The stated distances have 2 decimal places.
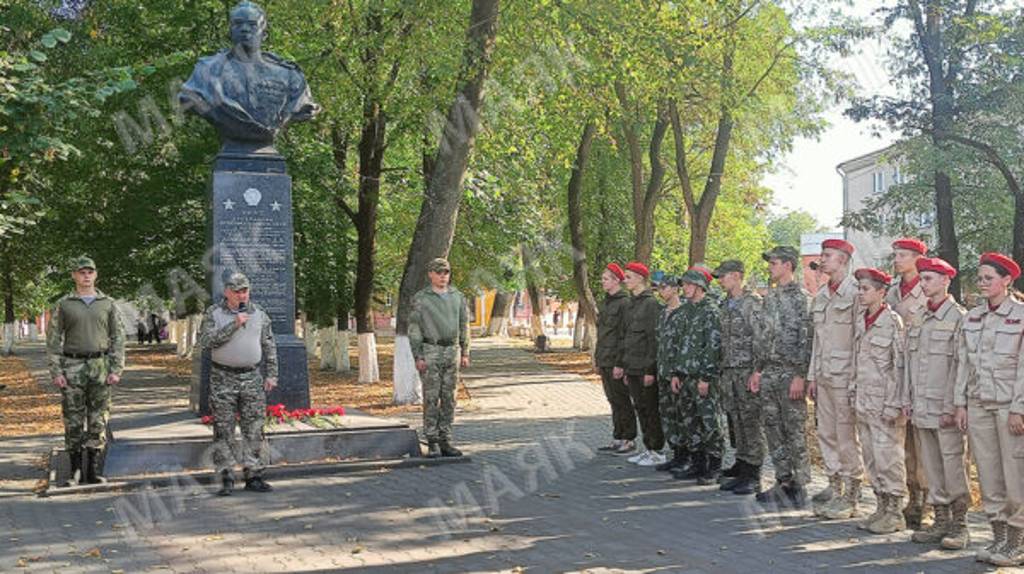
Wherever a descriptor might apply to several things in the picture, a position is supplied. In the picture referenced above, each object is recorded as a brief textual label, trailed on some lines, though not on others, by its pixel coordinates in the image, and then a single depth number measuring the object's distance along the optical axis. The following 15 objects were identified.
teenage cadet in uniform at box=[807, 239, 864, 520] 8.13
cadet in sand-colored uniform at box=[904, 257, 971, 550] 7.18
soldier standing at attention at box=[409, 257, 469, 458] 10.63
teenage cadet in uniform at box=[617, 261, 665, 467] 10.92
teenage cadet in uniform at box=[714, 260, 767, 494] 9.05
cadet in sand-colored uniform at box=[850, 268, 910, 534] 7.64
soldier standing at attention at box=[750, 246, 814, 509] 8.63
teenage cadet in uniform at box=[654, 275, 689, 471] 10.09
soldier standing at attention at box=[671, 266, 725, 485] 9.74
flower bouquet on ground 10.27
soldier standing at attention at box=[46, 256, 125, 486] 9.29
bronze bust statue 10.92
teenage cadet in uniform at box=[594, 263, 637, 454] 11.45
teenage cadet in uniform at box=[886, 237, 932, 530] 7.84
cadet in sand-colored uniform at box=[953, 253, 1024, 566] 6.67
